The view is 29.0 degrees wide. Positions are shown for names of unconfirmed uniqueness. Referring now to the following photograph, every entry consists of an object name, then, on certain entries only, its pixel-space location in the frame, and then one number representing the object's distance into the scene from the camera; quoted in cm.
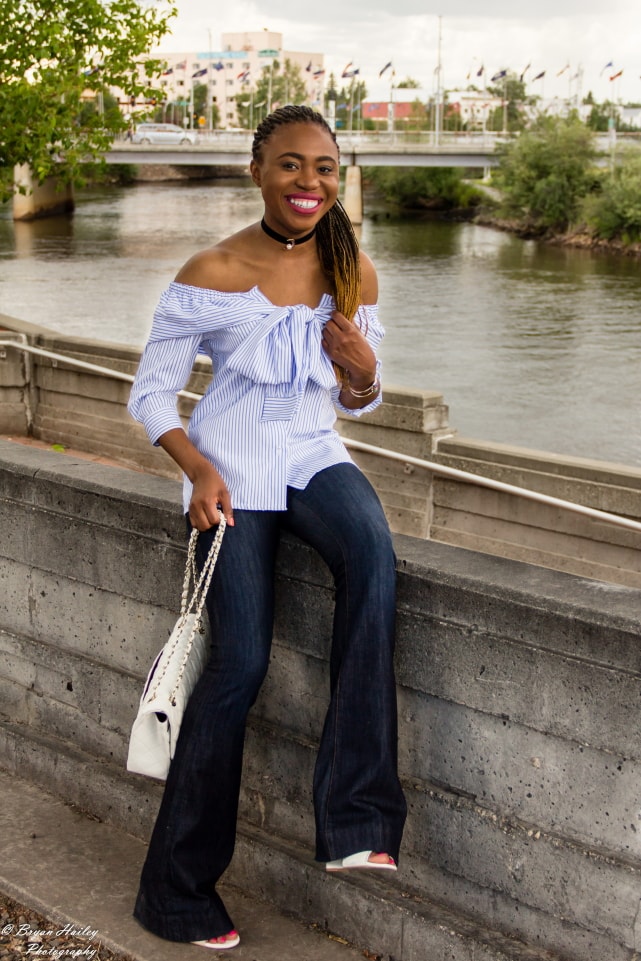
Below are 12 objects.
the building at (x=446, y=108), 11946
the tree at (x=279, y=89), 11475
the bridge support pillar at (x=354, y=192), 6059
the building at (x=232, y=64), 15250
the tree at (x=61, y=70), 1612
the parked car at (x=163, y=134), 6853
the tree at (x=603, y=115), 10862
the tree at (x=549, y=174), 5684
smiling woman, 284
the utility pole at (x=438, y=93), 6388
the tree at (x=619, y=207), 5019
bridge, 6019
